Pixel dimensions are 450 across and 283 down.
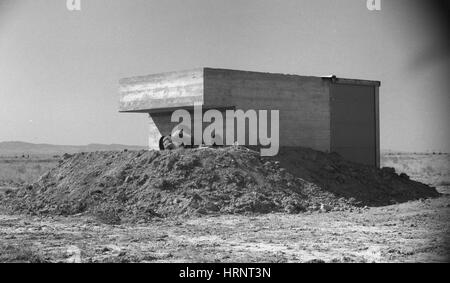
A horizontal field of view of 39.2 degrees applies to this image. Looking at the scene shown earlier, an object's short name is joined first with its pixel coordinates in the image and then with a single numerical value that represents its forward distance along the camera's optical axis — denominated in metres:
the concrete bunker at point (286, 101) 19.89
